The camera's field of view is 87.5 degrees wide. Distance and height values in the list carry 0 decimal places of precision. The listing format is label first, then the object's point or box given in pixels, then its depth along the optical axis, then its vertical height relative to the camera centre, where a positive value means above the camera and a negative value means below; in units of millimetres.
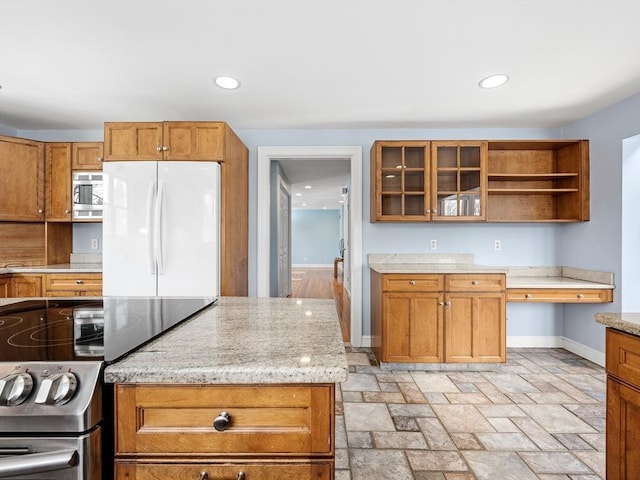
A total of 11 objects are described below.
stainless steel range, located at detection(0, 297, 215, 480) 688 -361
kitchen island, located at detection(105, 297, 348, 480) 772 -425
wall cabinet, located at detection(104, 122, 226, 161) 2676 +780
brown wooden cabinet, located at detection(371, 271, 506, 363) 2902 -692
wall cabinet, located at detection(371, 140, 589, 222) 3207 +600
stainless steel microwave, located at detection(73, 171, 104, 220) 3324 +449
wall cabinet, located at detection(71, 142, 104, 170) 3350 +825
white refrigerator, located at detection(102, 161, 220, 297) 2652 +89
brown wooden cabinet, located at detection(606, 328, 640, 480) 1201 -627
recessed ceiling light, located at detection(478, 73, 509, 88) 2410 +1171
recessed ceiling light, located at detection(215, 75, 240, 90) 2439 +1167
